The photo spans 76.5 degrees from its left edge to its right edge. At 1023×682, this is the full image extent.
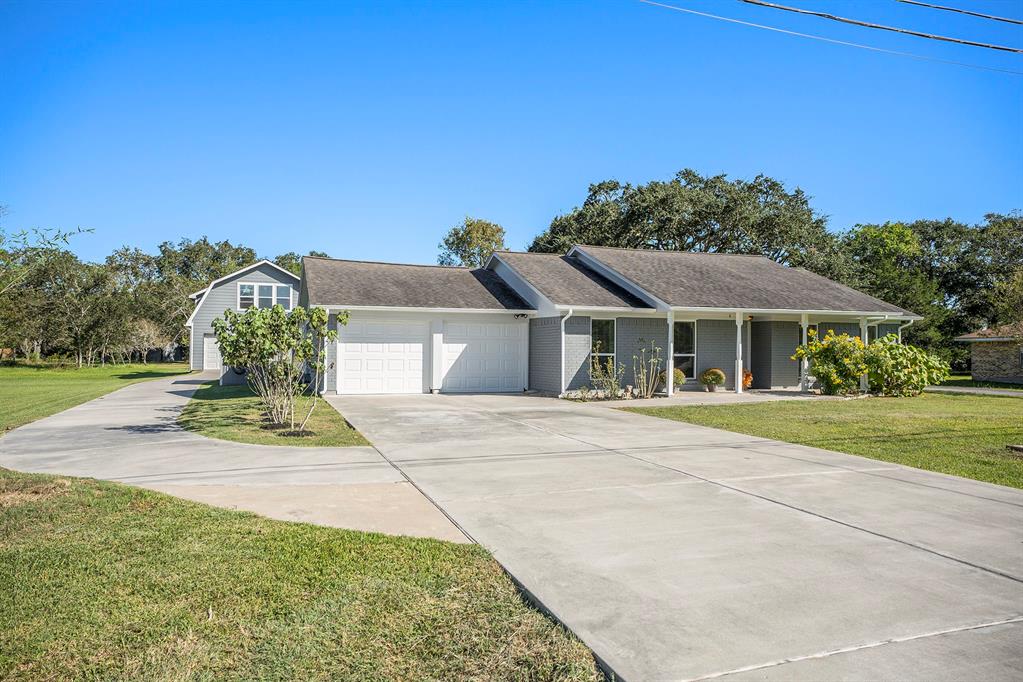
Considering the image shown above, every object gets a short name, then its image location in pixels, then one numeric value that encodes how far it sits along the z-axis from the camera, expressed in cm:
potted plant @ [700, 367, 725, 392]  1973
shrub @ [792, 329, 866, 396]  1905
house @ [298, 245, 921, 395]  1853
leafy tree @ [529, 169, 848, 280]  3550
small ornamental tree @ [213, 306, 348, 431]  1073
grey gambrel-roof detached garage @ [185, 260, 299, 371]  2925
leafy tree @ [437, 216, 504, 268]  5191
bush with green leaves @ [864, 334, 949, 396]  1911
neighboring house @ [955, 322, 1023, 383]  2906
